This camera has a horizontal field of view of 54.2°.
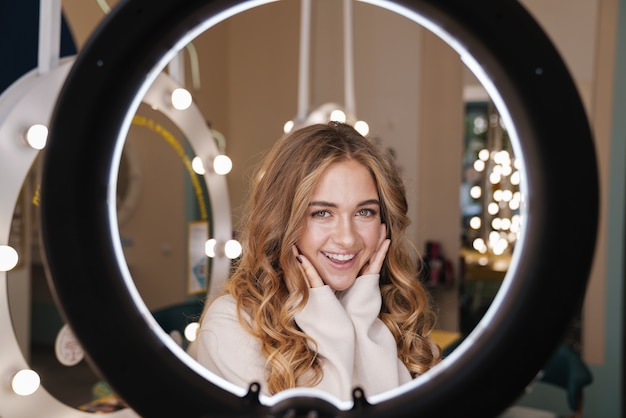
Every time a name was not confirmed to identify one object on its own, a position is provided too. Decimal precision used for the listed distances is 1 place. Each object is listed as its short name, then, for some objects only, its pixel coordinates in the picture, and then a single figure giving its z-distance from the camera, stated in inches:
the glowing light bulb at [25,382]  31.8
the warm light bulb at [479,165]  101.5
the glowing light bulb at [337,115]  72.3
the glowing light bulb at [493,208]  94.0
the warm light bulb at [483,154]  99.9
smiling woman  28.9
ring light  12.8
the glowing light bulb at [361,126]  70.3
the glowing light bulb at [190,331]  50.1
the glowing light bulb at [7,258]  31.4
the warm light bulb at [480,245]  100.2
